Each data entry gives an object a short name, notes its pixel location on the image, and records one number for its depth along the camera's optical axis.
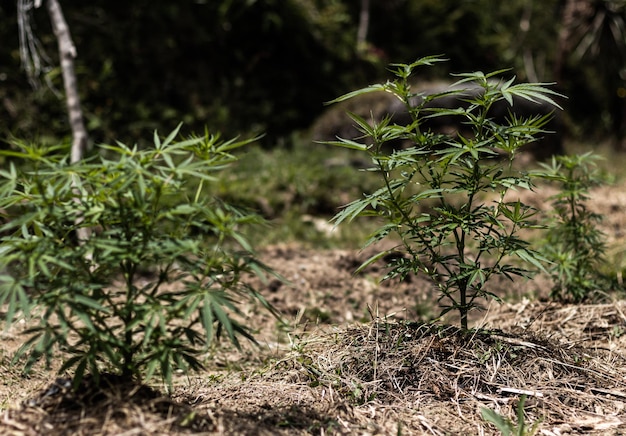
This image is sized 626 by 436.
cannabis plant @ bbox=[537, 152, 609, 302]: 3.88
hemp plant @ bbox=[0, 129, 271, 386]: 2.02
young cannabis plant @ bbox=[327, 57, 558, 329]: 2.58
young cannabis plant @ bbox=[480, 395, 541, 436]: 2.32
